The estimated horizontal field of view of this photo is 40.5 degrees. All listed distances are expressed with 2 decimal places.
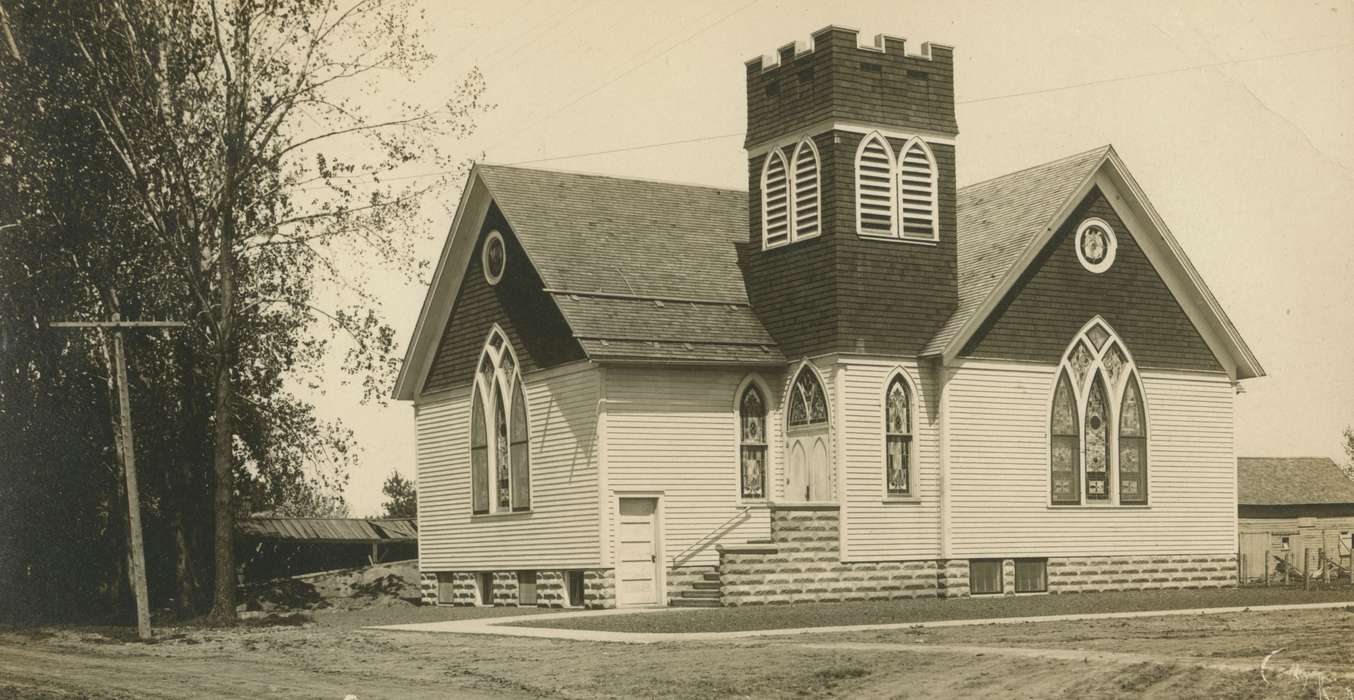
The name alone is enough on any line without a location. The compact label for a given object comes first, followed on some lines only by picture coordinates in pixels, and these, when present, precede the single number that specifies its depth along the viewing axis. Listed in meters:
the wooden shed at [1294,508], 65.50
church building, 35.53
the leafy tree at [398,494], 110.67
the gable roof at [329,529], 52.81
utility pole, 32.88
